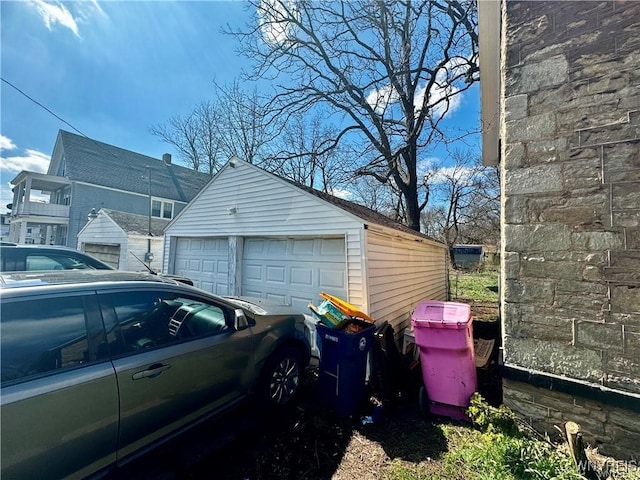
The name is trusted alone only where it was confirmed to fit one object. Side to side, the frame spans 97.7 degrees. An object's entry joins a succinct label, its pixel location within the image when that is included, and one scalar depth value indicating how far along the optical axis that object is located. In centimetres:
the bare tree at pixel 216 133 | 1708
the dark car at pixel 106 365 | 169
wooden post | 239
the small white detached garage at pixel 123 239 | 1103
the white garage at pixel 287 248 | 513
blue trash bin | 360
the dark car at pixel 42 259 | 561
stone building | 257
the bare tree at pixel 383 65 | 1050
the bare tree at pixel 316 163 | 1342
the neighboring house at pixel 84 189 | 1736
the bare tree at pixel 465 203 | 1939
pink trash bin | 344
